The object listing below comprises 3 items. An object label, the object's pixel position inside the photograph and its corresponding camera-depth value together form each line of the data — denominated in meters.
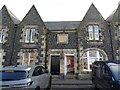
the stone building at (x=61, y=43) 9.89
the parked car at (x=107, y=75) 3.57
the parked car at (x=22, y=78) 3.41
